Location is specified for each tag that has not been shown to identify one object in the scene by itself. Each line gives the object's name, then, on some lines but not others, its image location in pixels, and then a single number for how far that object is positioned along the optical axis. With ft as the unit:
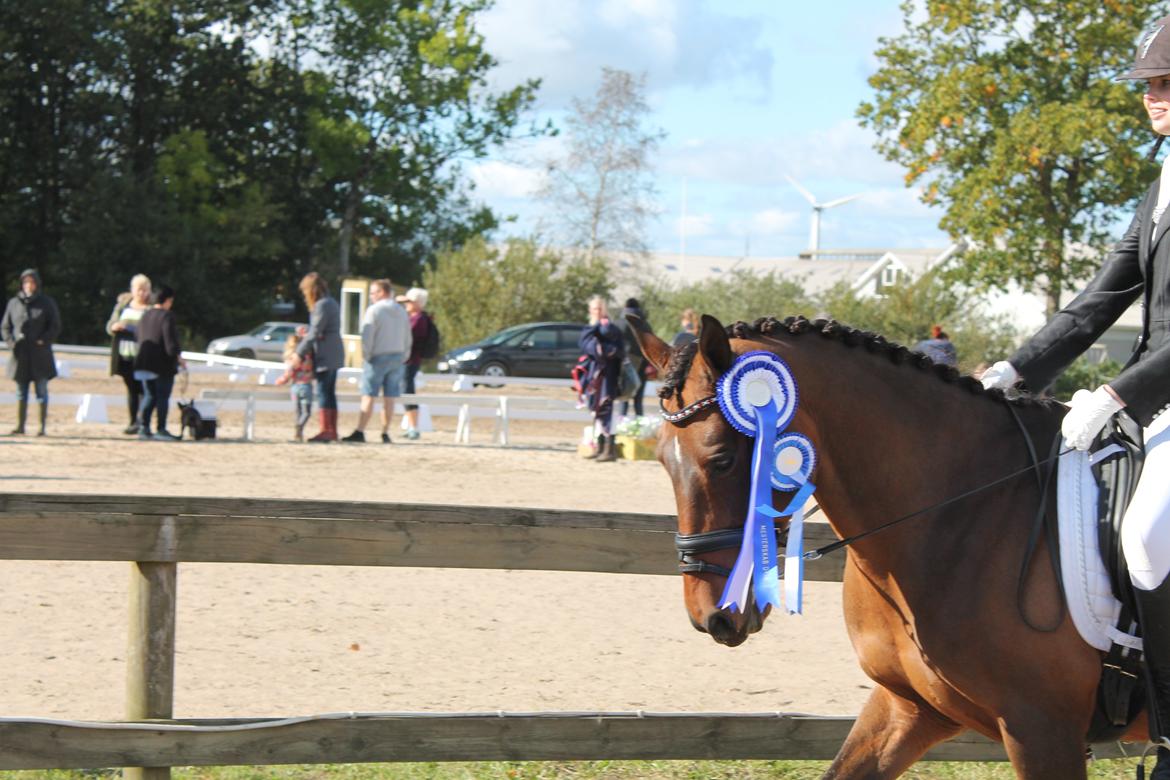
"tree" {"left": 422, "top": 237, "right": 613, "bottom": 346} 135.54
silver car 133.69
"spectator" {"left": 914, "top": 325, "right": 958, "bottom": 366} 47.09
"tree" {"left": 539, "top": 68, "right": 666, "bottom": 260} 155.12
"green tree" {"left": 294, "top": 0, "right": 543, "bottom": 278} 168.96
